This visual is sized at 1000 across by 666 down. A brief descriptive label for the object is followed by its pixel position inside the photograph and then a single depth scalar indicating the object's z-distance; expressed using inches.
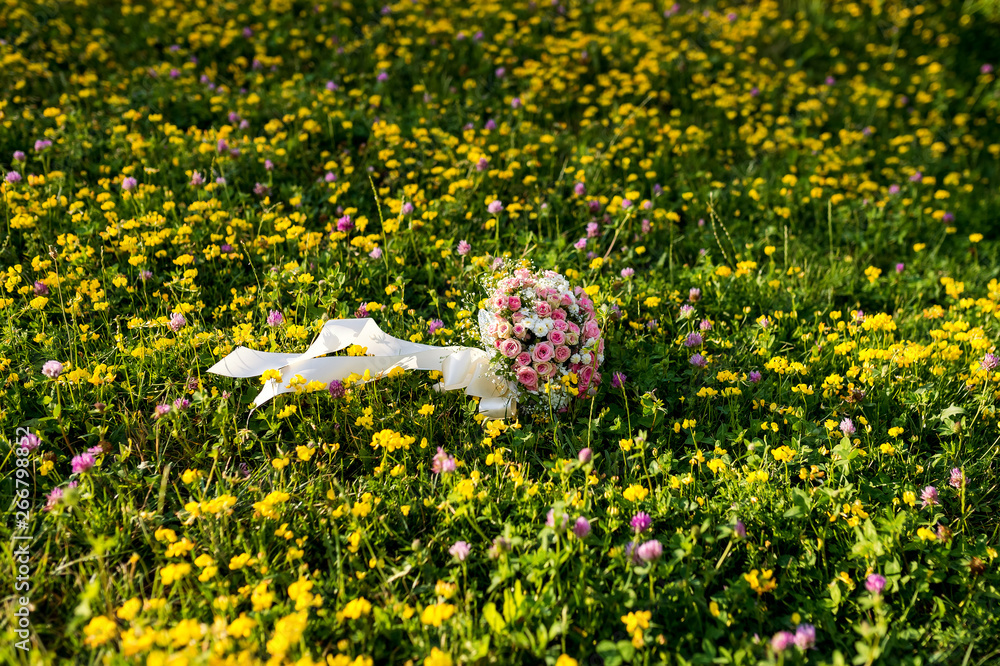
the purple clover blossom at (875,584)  83.4
